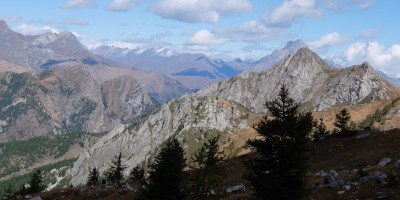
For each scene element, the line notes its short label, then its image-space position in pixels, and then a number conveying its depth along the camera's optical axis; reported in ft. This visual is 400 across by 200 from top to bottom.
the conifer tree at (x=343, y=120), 232.43
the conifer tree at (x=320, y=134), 208.62
